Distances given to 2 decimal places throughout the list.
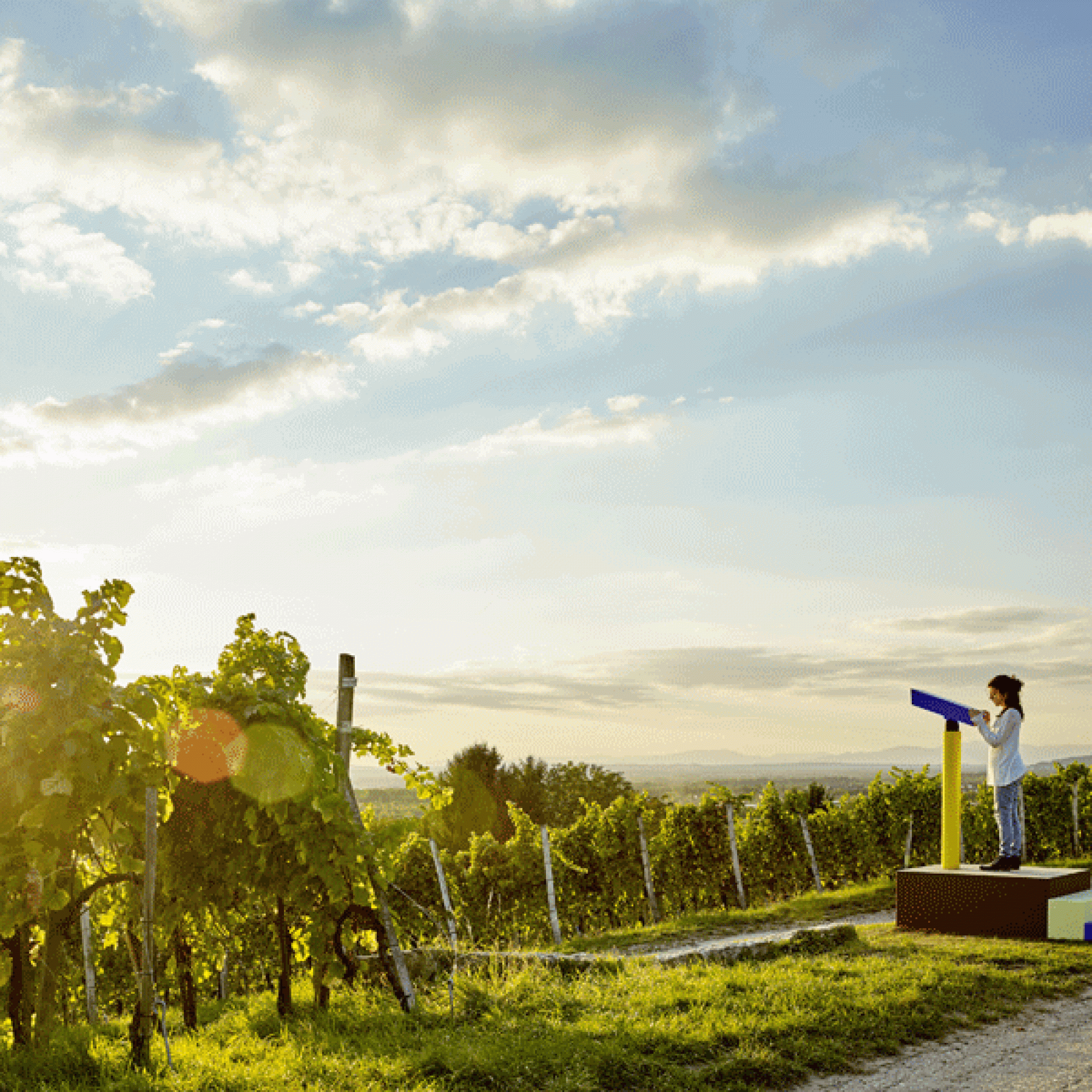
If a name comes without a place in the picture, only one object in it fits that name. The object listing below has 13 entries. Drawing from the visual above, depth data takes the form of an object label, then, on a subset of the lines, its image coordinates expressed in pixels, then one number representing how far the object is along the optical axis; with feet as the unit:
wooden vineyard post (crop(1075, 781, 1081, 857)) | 63.16
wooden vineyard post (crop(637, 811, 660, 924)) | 52.29
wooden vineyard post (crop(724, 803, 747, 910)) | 53.48
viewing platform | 31.30
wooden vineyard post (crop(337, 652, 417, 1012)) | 22.08
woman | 32.40
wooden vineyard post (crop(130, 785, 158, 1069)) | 19.02
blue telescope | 33.40
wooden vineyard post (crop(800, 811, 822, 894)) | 56.03
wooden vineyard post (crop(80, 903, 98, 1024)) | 37.24
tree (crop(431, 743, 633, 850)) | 117.50
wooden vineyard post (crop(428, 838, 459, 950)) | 49.23
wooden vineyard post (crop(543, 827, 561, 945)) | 48.11
